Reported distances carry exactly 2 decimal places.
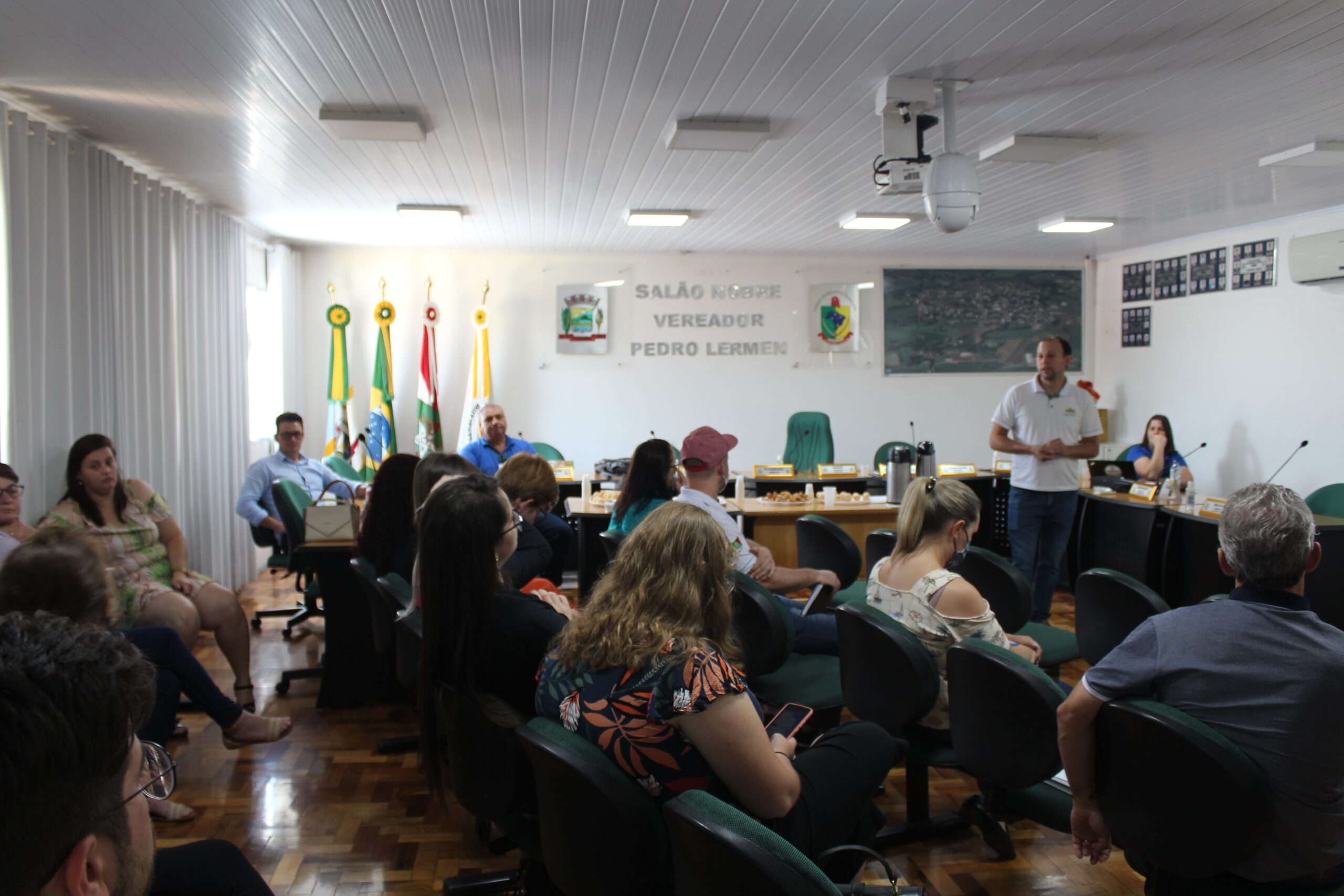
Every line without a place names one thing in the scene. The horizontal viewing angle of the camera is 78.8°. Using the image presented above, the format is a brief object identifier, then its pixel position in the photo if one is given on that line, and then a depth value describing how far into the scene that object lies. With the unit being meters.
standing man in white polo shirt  4.54
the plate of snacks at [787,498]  5.22
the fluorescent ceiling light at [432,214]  6.14
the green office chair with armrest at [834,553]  3.41
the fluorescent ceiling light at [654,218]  6.41
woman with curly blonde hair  1.45
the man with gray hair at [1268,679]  1.41
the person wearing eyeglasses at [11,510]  3.18
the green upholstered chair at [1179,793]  1.40
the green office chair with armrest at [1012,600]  2.84
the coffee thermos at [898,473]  5.12
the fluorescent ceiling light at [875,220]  6.41
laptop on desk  5.57
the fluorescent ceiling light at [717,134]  4.13
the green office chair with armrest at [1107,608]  2.43
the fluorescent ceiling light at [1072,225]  6.77
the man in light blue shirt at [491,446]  5.77
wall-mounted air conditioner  6.22
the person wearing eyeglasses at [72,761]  0.64
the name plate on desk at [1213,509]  4.58
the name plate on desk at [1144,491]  5.20
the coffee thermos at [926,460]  5.54
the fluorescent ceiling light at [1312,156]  4.59
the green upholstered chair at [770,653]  2.44
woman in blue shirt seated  6.45
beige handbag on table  3.64
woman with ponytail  2.18
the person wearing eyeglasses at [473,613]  1.84
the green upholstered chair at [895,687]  2.06
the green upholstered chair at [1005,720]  1.76
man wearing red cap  3.16
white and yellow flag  8.09
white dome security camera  3.61
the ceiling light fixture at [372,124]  3.93
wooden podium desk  4.84
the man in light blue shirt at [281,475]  4.96
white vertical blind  3.72
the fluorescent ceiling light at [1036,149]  4.44
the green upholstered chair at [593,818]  1.34
